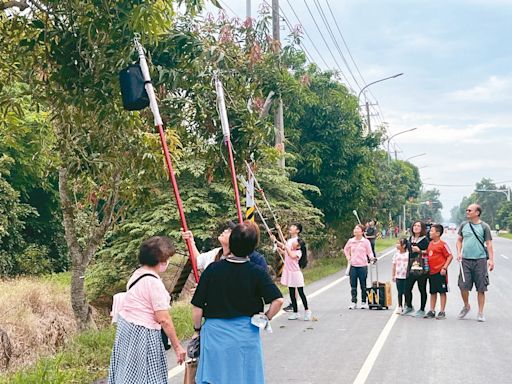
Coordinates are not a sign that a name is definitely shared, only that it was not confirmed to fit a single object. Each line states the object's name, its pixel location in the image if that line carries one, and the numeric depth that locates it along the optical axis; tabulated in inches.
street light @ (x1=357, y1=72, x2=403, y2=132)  1080.2
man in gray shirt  403.5
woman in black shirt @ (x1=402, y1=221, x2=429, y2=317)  422.0
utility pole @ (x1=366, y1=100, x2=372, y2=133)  1739.2
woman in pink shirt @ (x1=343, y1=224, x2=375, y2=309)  476.1
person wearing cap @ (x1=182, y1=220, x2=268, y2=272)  214.4
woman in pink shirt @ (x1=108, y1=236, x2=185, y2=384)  181.5
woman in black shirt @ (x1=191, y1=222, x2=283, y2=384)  175.8
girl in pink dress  420.8
